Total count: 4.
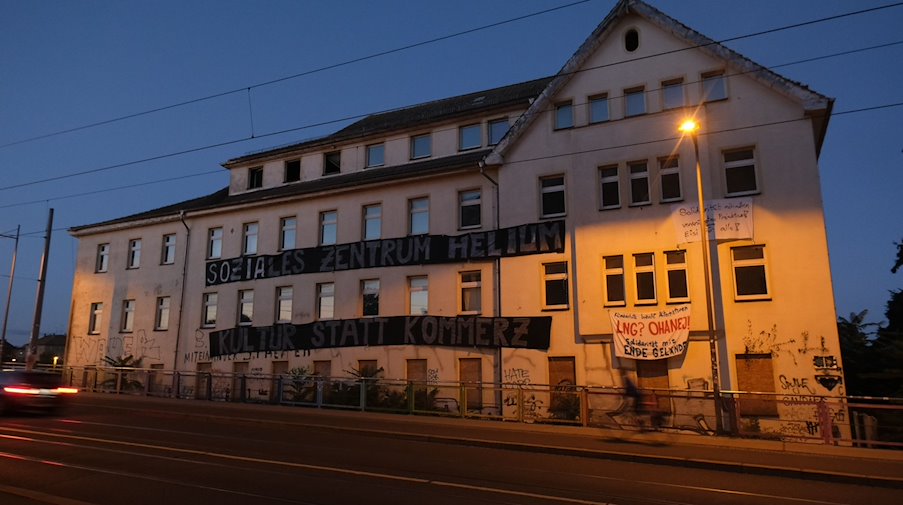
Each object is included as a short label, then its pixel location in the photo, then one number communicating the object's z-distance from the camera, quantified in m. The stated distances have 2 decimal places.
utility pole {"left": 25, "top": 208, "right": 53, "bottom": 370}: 26.92
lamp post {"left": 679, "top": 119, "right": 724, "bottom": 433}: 16.80
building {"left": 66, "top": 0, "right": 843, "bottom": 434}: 19.67
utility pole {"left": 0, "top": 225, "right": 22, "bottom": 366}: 35.50
